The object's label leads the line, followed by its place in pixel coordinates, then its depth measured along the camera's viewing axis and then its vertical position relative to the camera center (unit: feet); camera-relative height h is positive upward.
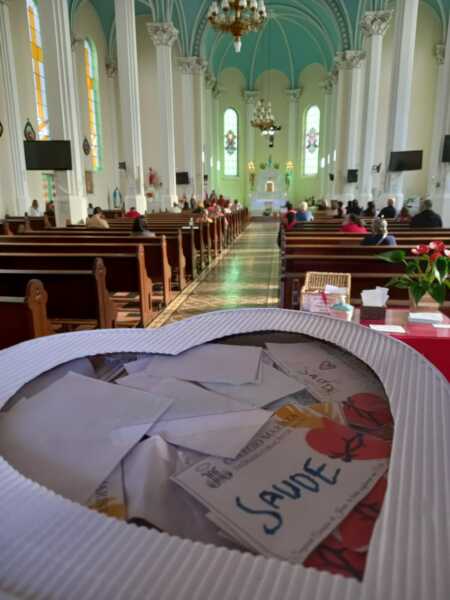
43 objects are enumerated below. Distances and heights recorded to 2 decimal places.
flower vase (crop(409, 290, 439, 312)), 9.71 -2.53
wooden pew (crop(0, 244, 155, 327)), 14.93 -2.19
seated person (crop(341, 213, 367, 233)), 22.58 -1.61
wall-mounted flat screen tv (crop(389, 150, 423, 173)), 34.14 +2.52
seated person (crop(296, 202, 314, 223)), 33.62 -1.50
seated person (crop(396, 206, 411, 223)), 31.10 -1.68
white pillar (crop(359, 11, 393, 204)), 44.91 +10.63
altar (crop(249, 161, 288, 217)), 88.08 +0.49
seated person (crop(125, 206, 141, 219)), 35.70 -1.31
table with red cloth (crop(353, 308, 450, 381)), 8.37 -2.73
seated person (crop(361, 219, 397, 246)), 16.01 -1.53
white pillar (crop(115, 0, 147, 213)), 36.58 +8.12
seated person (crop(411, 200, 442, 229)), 24.61 -1.37
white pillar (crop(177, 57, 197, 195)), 58.03 +11.31
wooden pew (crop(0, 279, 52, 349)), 8.69 -2.31
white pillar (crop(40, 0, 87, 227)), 28.37 +6.24
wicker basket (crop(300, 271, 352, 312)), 10.28 -2.14
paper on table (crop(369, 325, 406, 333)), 8.65 -2.60
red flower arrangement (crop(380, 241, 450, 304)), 8.96 -1.61
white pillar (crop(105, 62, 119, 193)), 59.06 +9.91
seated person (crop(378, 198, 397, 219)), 32.81 -1.22
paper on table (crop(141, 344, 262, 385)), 3.03 -1.19
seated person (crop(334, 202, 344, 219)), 37.88 -1.60
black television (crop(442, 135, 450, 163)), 30.42 +2.92
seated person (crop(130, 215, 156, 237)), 20.63 -1.48
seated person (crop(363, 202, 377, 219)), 35.83 -1.29
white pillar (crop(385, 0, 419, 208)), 34.24 +8.83
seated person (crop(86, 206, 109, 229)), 26.25 -1.46
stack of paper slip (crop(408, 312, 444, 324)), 9.14 -2.50
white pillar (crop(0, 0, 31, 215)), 36.55 +6.94
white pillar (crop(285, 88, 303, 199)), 85.35 +13.10
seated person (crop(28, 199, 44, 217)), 40.29 -1.09
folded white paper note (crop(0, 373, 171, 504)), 2.08 -1.22
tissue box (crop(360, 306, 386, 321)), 9.39 -2.45
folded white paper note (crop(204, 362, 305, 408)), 2.75 -1.22
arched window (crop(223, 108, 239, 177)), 87.40 +11.69
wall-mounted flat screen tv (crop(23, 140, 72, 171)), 28.68 +2.70
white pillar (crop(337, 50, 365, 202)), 55.42 +9.46
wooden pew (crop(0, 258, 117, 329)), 12.42 -2.61
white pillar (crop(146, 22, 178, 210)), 46.24 +11.56
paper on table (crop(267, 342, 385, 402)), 2.86 -1.22
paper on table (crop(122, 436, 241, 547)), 1.78 -1.28
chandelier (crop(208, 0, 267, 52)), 30.30 +12.31
